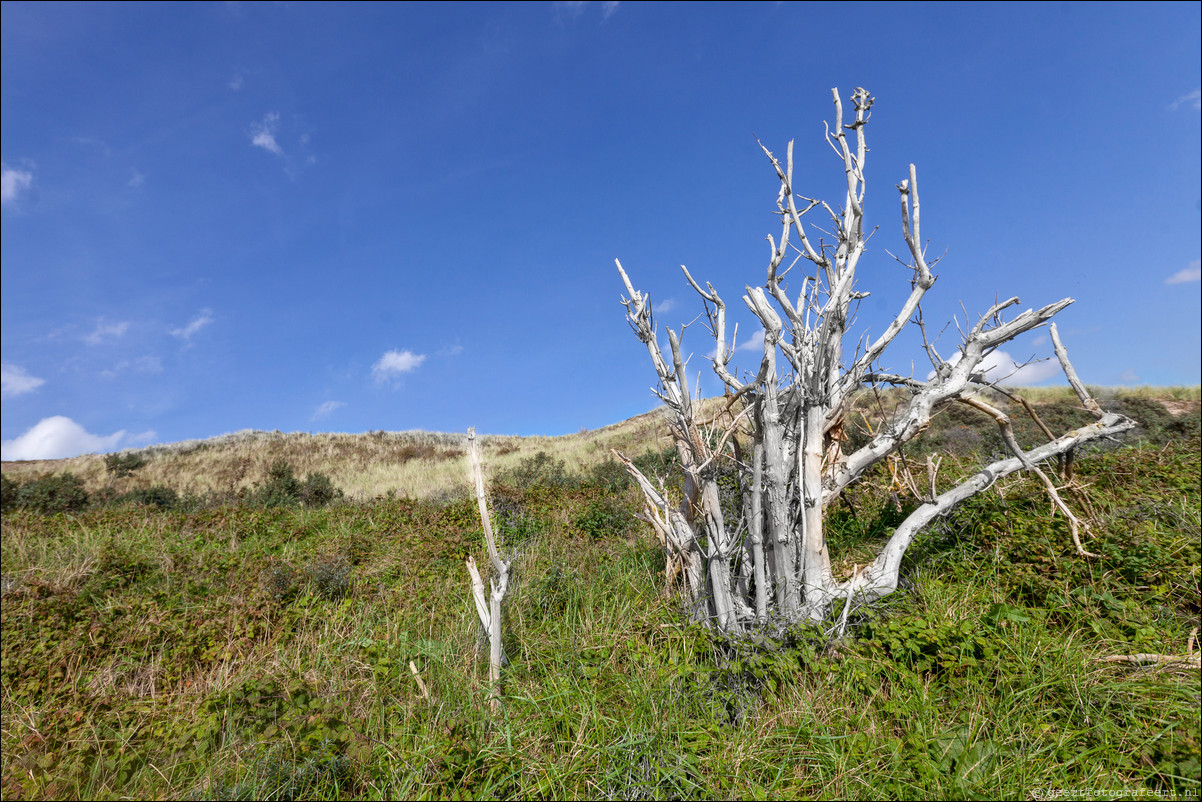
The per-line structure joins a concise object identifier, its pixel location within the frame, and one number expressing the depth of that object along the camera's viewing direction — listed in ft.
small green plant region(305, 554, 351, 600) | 19.58
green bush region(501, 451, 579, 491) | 38.24
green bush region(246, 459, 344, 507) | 38.04
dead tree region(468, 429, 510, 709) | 12.13
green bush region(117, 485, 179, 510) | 40.05
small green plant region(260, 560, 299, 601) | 19.17
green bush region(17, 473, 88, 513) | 39.25
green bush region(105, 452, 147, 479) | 62.14
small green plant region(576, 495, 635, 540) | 23.85
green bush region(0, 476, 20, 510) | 39.18
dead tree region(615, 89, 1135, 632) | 14.14
